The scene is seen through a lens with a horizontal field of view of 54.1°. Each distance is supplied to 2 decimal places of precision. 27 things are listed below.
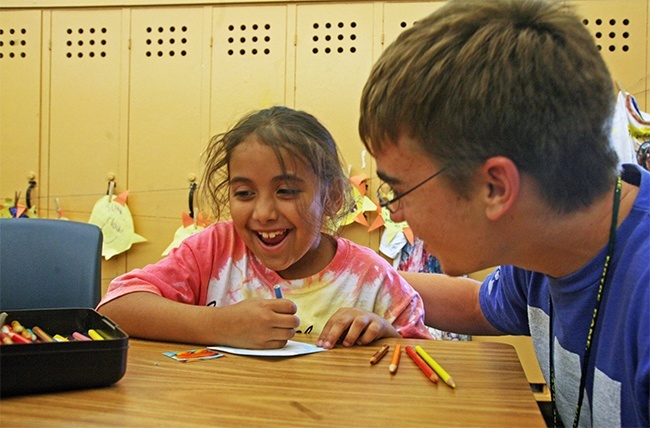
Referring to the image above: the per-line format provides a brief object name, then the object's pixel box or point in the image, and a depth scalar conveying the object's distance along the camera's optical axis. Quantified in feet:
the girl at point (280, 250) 4.08
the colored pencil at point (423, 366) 2.64
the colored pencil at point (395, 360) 2.78
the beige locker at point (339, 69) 8.16
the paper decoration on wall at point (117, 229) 8.40
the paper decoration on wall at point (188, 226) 8.23
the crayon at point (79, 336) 2.63
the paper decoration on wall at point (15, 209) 8.71
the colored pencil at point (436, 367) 2.58
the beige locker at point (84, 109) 8.67
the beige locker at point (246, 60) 8.34
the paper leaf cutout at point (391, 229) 7.85
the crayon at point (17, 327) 2.62
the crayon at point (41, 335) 2.51
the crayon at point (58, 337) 2.60
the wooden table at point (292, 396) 2.12
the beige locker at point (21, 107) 8.87
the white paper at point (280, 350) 3.02
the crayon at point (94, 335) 2.61
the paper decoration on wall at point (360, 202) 7.95
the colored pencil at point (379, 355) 2.94
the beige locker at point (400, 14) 8.06
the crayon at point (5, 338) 2.38
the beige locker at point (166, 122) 8.48
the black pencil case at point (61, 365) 2.25
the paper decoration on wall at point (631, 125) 6.80
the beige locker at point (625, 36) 7.80
